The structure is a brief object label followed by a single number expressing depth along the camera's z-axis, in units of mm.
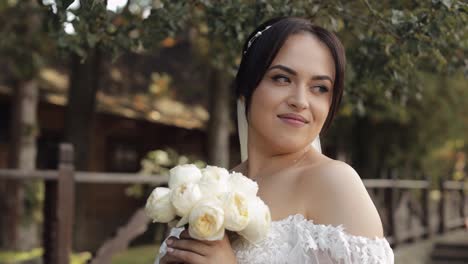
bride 1910
